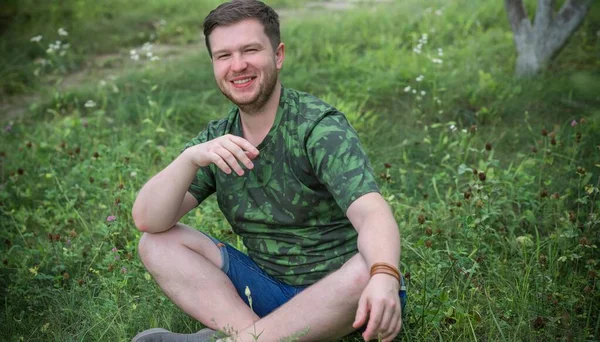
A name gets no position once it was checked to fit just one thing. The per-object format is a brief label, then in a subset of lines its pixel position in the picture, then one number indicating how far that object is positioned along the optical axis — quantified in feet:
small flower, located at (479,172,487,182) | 10.61
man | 8.52
